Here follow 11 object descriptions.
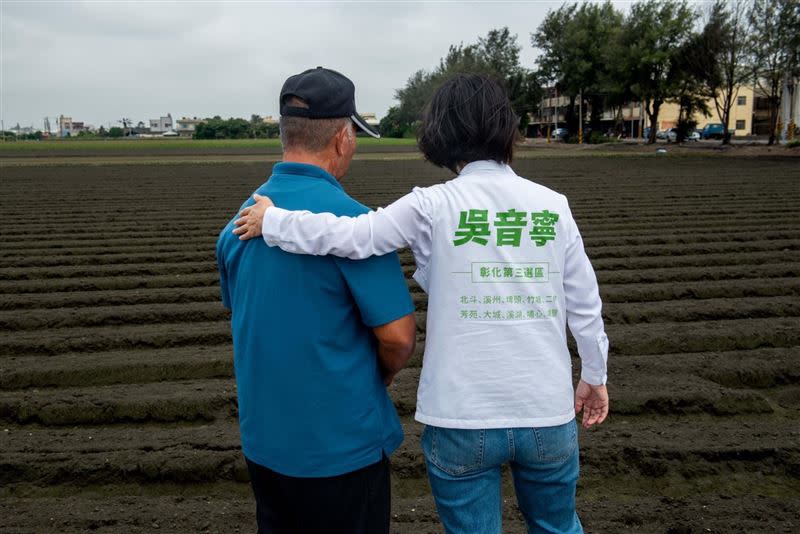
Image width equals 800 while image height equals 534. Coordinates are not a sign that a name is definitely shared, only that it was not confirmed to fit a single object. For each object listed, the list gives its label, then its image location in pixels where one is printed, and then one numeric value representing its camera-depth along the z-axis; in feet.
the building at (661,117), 209.56
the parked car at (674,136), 147.84
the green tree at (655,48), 114.93
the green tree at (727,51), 99.04
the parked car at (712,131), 161.48
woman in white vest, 5.51
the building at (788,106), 105.40
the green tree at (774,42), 86.17
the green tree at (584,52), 130.21
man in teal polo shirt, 5.48
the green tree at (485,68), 177.17
